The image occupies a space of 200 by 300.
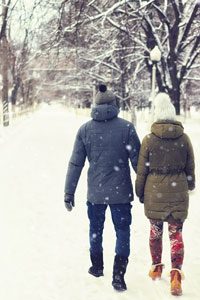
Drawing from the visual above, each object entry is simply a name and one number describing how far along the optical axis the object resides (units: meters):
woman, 4.52
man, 4.70
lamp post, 18.80
